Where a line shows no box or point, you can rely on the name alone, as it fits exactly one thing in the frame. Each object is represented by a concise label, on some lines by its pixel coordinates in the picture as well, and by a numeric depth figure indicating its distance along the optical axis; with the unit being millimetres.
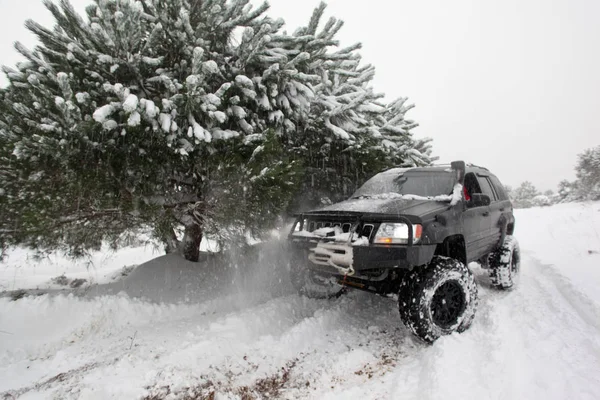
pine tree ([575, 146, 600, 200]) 23341
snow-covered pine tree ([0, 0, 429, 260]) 3398
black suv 3166
